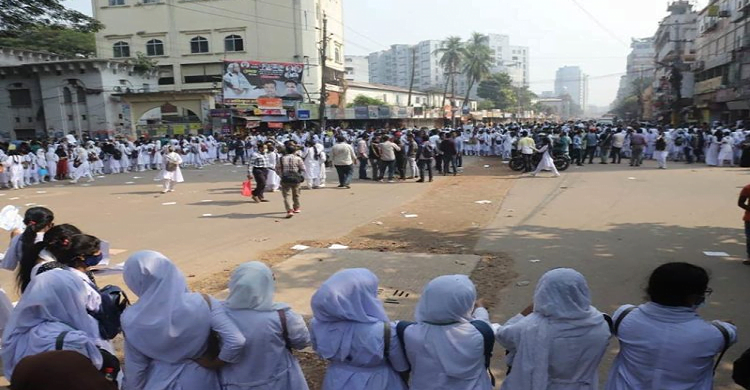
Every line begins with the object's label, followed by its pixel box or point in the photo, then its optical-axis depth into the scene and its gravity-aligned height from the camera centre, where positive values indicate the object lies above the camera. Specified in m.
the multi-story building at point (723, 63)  30.22 +3.34
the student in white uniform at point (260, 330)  2.61 -1.02
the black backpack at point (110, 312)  3.10 -1.07
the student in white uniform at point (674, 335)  2.40 -1.01
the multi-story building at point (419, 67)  120.44 +13.37
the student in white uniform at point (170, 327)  2.50 -0.95
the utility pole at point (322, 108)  32.12 +1.07
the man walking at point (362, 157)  16.27 -1.03
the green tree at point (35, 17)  17.03 +3.95
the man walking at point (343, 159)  14.18 -0.94
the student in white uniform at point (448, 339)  2.42 -1.01
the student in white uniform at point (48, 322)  2.60 -0.96
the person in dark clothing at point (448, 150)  16.88 -0.92
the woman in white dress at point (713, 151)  17.55 -1.26
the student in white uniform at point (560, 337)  2.47 -1.04
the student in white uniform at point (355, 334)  2.50 -1.01
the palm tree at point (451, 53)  62.25 +8.10
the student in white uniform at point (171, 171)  13.78 -1.10
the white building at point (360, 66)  112.87 +12.95
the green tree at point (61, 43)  40.29 +7.21
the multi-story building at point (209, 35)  43.25 +7.75
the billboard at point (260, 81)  34.09 +3.00
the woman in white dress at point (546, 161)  15.89 -1.29
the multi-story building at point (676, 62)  45.56 +5.44
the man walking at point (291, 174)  10.05 -0.92
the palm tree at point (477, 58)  65.38 +7.71
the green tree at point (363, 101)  49.55 +2.17
